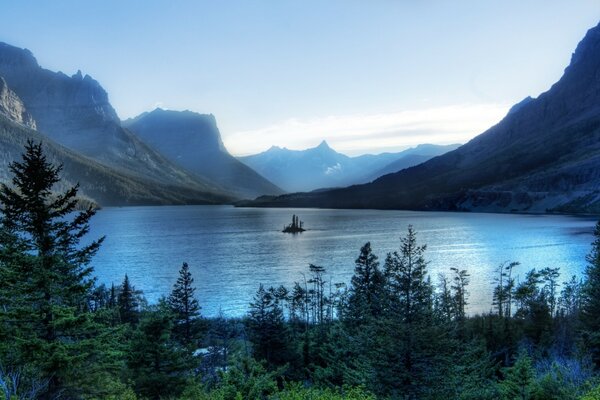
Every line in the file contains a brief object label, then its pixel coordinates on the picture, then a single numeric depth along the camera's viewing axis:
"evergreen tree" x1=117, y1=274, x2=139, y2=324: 69.88
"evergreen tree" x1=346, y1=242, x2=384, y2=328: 54.12
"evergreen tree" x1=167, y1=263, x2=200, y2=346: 53.31
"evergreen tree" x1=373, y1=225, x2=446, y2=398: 33.75
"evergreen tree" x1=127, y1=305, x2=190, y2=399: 32.08
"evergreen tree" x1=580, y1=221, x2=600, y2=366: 41.31
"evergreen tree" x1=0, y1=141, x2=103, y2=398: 19.92
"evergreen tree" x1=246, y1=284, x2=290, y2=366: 50.03
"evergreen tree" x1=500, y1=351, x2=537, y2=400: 27.42
